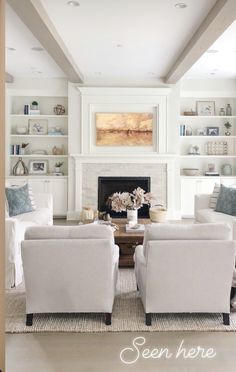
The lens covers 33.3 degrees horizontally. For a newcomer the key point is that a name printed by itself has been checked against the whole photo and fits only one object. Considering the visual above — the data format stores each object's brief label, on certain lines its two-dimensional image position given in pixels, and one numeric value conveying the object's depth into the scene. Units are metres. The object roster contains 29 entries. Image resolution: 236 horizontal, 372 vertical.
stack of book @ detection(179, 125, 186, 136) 8.24
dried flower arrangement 5.04
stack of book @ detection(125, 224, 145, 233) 4.90
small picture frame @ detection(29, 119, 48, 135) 8.41
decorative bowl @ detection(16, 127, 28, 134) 8.27
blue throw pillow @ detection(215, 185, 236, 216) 5.51
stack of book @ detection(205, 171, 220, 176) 8.17
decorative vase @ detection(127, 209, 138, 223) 5.20
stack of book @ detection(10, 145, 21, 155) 8.20
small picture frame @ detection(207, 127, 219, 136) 8.38
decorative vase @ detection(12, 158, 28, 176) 8.23
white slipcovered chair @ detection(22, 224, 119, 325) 3.01
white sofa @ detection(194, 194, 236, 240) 5.24
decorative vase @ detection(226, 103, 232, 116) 8.30
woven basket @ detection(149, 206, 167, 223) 5.58
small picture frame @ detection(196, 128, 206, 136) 8.40
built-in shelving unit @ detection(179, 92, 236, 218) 8.23
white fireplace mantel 7.95
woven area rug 3.07
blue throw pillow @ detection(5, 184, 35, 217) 5.32
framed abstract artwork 8.05
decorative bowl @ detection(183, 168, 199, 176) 8.23
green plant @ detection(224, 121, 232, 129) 8.34
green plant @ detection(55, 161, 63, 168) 8.38
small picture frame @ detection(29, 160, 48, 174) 8.36
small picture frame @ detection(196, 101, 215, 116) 8.45
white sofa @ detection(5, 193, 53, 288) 3.96
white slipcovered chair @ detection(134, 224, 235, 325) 3.00
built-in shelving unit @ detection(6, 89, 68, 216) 8.11
